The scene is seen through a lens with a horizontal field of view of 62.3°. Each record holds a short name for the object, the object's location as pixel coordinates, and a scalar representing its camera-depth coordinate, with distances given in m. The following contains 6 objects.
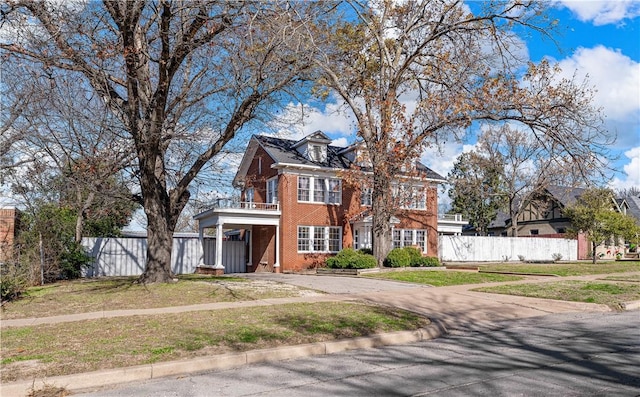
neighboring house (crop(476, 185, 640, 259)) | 46.33
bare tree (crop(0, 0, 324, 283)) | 12.77
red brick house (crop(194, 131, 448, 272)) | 28.09
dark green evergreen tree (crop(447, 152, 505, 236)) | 50.45
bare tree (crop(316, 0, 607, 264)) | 22.91
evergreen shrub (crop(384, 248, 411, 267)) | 25.57
